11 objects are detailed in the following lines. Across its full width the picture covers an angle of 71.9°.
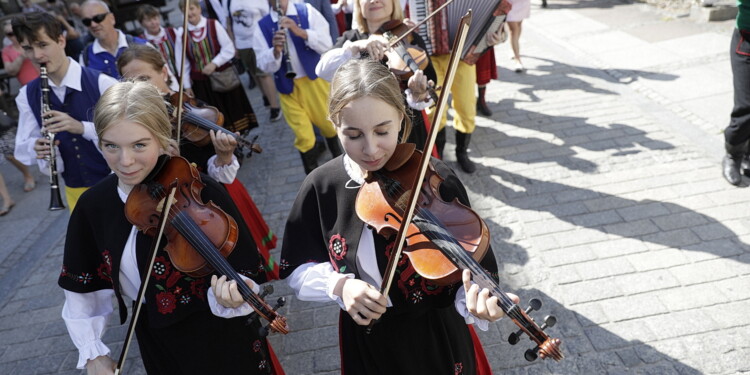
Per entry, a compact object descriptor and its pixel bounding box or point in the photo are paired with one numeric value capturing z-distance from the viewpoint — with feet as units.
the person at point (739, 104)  11.50
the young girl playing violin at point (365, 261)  5.29
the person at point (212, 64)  17.04
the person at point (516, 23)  20.90
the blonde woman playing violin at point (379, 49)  10.22
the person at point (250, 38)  19.29
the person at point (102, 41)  13.58
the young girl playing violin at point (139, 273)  6.02
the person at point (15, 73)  19.13
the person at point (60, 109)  9.32
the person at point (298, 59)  14.03
